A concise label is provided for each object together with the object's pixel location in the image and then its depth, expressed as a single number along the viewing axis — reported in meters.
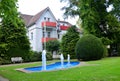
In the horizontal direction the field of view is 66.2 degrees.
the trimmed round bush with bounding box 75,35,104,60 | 10.17
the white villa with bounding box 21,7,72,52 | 18.77
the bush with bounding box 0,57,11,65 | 11.25
